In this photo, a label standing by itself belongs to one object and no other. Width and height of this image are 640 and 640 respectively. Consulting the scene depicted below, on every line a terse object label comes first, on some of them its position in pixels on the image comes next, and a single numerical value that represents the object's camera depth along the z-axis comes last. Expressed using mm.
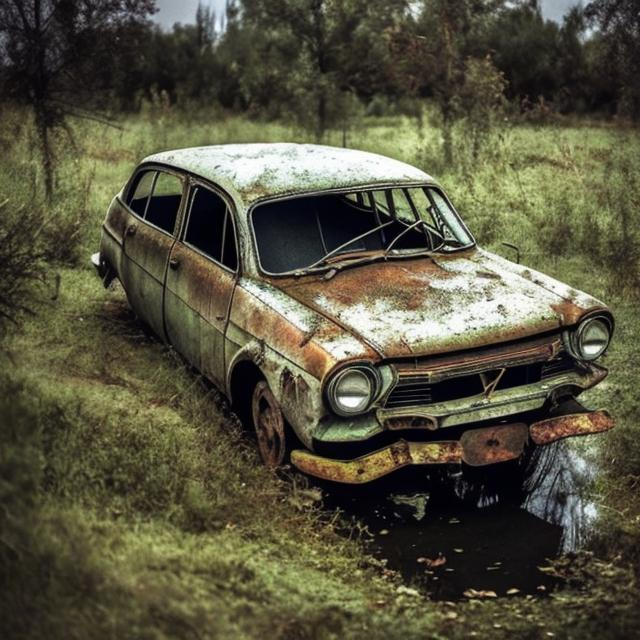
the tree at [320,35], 17922
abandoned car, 4375
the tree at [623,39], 11906
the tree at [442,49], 14578
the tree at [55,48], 10141
